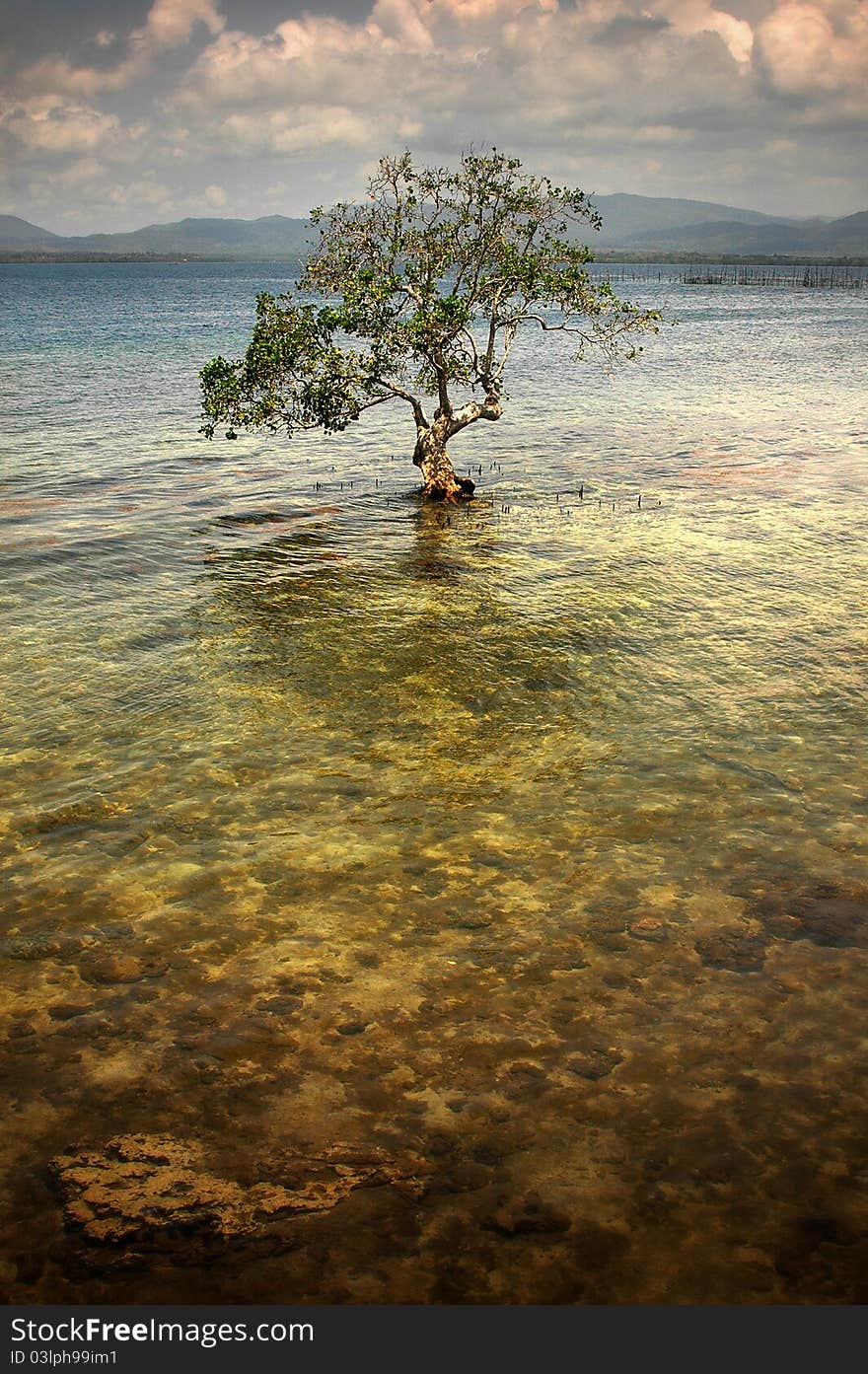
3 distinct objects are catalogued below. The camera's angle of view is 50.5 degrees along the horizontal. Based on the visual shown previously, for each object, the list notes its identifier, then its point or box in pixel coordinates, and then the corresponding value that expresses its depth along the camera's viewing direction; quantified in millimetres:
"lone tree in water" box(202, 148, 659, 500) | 25359
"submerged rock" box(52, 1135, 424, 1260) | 6453
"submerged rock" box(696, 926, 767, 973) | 9047
